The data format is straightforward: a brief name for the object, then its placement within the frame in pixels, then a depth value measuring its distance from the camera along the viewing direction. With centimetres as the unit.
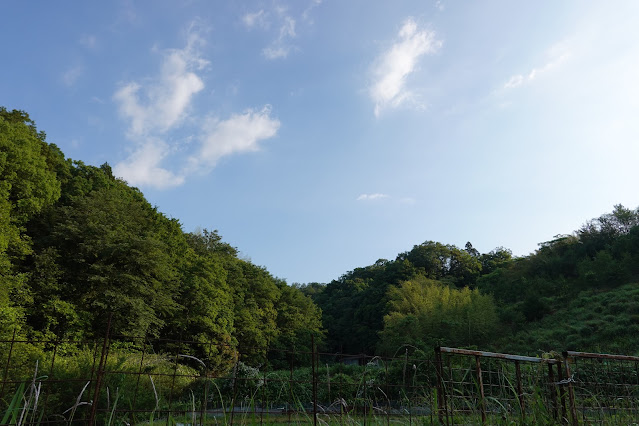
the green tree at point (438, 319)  2238
